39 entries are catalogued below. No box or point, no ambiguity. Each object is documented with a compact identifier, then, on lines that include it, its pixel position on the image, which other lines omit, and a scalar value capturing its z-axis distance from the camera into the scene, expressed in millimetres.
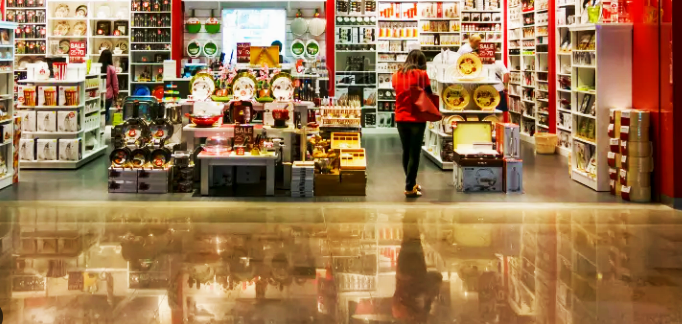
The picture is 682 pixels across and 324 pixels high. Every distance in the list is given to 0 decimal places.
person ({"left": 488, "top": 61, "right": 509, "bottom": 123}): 9547
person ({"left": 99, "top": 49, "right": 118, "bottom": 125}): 13227
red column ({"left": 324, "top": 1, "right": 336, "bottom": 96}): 14039
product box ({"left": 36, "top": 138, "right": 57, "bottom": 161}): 9773
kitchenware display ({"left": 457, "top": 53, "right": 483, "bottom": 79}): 9438
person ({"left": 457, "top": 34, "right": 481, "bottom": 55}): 10109
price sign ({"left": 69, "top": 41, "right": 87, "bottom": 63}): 10625
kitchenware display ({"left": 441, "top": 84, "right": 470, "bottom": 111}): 9578
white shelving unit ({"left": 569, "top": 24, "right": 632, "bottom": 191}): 7855
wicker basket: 11461
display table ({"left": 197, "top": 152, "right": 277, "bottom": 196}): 7508
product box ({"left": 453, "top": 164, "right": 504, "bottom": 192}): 8031
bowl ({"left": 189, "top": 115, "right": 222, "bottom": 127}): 7883
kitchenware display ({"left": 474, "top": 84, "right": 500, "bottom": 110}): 9516
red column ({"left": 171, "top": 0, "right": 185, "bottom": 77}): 13633
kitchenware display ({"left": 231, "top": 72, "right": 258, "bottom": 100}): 8359
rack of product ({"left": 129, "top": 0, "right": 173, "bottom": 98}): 14789
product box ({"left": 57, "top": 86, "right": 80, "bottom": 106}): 9758
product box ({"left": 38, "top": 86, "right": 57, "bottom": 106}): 9719
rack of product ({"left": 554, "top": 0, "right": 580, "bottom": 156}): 10820
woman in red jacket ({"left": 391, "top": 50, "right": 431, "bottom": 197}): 7648
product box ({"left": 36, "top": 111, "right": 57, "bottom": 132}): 9711
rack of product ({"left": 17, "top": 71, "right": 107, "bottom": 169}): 9711
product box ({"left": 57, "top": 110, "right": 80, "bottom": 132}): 9758
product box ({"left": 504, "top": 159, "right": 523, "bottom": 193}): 7961
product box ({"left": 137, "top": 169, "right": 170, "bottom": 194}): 7785
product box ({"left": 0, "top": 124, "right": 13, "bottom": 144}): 8148
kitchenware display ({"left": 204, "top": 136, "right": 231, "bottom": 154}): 7837
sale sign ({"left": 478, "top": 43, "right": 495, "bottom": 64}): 9766
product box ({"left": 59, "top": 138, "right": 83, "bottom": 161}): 9797
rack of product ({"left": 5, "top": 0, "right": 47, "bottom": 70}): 14867
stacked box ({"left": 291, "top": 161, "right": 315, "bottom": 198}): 7633
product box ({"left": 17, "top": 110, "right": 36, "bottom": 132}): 9680
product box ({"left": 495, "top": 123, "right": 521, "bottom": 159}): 8016
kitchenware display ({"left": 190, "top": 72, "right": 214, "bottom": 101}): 8359
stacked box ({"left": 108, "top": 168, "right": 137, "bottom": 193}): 7789
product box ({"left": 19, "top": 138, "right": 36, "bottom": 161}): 9750
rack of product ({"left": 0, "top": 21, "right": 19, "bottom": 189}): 8242
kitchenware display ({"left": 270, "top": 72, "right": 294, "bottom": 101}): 8242
